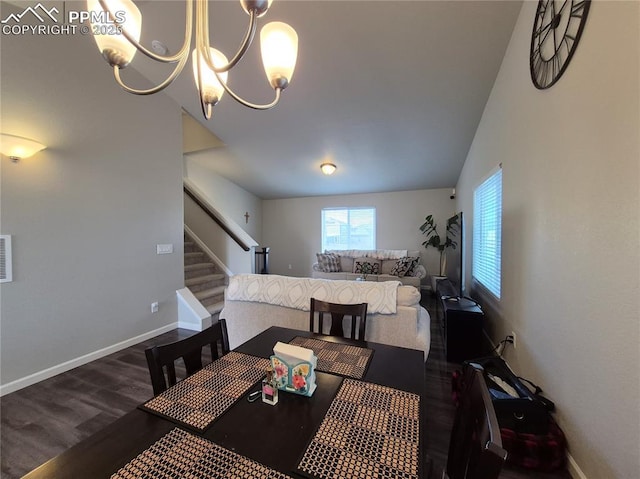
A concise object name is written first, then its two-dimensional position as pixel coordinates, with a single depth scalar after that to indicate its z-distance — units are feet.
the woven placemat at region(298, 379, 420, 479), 2.16
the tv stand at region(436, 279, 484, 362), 7.95
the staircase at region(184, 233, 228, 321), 13.17
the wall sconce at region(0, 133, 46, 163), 6.36
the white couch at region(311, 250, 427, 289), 17.48
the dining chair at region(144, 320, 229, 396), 3.39
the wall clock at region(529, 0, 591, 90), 4.31
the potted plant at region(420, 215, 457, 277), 18.93
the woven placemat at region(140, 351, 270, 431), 2.80
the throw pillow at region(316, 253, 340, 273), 19.39
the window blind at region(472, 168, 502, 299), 8.54
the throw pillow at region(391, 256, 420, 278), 17.49
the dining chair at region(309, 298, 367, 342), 5.36
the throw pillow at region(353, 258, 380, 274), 18.30
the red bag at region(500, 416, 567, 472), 4.45
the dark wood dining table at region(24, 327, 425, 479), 2.20
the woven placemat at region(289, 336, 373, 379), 3.73
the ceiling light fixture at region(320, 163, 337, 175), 15.12
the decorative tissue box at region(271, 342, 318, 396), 3.12
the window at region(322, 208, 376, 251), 22.36
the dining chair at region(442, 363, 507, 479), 1.72
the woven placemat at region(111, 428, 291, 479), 2.10
